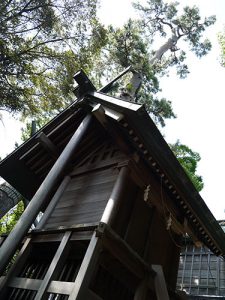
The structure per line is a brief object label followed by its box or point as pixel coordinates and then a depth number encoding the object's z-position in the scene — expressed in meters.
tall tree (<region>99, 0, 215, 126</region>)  15.98
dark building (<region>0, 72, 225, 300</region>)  4.40
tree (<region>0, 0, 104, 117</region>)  10.14
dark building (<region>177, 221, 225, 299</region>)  9.63
